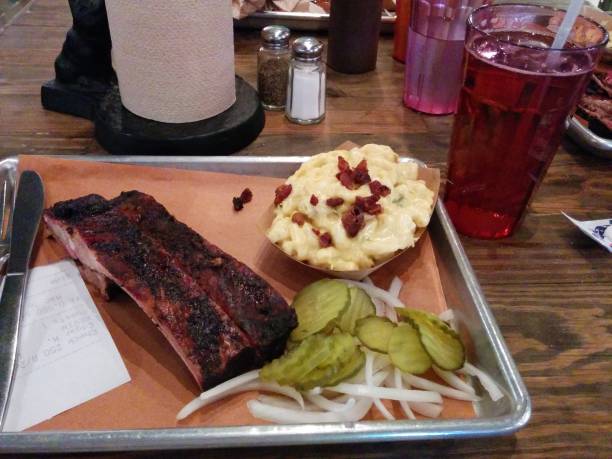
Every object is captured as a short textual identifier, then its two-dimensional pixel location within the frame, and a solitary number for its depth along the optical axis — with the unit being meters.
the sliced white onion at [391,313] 0.36
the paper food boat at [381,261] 0.37
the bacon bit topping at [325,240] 0.37
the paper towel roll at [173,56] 0.44
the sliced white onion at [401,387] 0.30
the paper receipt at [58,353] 0.30
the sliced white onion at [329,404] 0.30
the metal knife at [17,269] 0.32
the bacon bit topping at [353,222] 0.37
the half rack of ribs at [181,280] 0.31
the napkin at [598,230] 0.42
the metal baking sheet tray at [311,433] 0.27
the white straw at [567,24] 0.34
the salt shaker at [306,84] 0.54
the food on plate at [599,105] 0.52
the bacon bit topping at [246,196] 0.45
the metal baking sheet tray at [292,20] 0.74
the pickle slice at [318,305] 0.33
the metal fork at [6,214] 0.38
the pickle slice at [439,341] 0.31
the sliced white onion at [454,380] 0.32
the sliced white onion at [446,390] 0.31
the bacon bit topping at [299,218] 0.38
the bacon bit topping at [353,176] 0.39
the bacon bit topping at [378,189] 0.39
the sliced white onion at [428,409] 0.31
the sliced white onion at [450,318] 0.36
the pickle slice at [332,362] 0.30
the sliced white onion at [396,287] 0.38
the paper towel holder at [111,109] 0.49
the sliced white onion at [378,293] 0.37
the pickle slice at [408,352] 0.31
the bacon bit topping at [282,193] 0.40
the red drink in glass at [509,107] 0.35
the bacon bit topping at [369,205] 0.38
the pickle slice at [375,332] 0.32
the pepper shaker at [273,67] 0.56
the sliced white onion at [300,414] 0.30
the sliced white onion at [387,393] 0.31
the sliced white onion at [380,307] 0.37
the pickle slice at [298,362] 0.30
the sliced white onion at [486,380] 0.31
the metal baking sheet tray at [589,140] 0.51
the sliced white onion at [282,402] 0.31
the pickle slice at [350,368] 0.30
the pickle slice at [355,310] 0.34
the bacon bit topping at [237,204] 0.44
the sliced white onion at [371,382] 0.30
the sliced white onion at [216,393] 0.30
